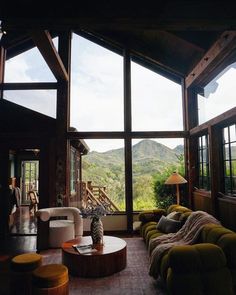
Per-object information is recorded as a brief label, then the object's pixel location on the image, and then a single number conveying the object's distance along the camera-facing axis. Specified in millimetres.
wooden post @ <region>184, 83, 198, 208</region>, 5793
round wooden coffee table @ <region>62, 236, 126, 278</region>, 3334
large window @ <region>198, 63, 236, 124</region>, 4266
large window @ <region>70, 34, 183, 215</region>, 6074
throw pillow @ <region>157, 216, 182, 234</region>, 4023
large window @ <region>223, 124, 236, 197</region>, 4168
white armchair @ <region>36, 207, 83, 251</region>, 4648
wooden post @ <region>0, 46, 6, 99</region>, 6079
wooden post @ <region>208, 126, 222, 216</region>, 4445
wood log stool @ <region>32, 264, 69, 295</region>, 2490
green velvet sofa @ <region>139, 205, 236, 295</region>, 2469
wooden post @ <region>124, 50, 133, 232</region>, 5926
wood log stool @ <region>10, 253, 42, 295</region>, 2779
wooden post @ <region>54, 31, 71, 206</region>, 5840
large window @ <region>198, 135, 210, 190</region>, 5219
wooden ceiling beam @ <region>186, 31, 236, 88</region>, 3867
